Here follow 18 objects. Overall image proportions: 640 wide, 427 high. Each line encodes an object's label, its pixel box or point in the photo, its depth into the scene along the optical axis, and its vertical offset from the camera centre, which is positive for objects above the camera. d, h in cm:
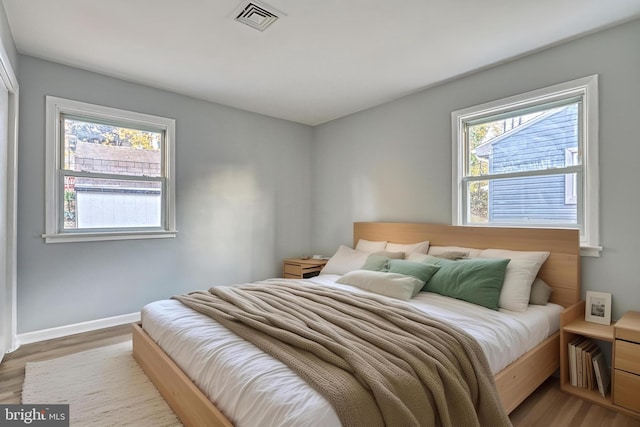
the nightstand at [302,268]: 402 -70
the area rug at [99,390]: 180 -113
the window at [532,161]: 244 +45
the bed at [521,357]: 160 -82
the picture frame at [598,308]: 225 -67
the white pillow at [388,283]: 247 -57
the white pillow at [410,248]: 325 -36
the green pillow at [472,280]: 230 -51
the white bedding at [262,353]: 117 -68
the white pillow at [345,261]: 345 -53
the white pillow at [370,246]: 364 -39
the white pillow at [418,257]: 291 -42
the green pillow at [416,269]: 267 -48
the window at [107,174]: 296 +38
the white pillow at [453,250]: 285 -35
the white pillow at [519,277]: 226 -47
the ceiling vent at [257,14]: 210 +135
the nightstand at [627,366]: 186 -89
